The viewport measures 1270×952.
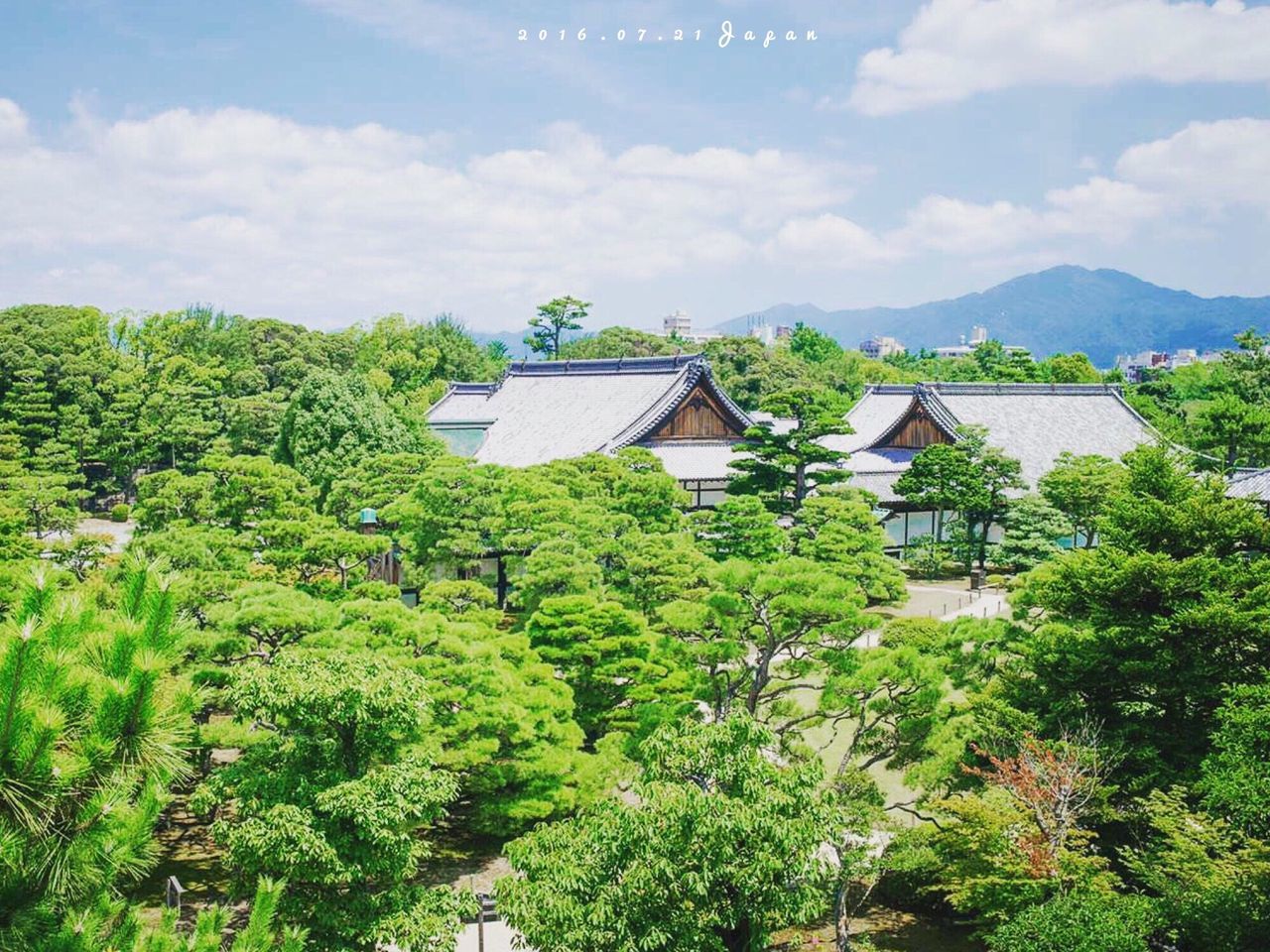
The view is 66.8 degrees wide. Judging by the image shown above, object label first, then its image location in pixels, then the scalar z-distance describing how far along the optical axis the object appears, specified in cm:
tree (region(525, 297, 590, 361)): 7594
